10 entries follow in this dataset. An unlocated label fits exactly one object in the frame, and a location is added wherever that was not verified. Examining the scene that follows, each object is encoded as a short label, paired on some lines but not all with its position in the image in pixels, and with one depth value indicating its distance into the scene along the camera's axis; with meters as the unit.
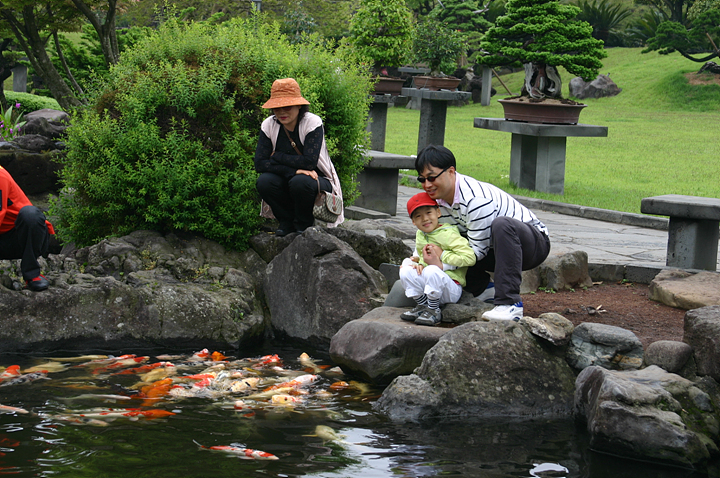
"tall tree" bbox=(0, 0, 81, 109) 16.12
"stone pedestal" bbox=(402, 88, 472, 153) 15.20
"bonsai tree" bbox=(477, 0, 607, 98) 12.68
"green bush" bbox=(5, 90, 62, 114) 18.59
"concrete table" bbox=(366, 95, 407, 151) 17.56
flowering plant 10.84
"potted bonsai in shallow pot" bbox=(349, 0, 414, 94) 18.17
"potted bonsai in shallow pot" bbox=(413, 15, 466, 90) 17.81
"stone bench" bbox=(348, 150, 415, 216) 10.38
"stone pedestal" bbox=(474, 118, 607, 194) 12.34
